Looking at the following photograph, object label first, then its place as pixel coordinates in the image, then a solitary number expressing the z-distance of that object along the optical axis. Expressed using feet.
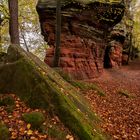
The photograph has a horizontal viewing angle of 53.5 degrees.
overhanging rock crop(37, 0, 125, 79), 32.51
